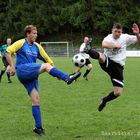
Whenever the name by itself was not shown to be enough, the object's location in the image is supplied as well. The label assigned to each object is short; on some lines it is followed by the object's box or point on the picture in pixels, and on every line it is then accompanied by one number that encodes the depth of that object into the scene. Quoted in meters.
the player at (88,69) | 22.84
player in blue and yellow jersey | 9.32
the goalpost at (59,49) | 62.16
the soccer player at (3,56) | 21.77
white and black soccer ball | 9.03
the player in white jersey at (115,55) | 10.65
